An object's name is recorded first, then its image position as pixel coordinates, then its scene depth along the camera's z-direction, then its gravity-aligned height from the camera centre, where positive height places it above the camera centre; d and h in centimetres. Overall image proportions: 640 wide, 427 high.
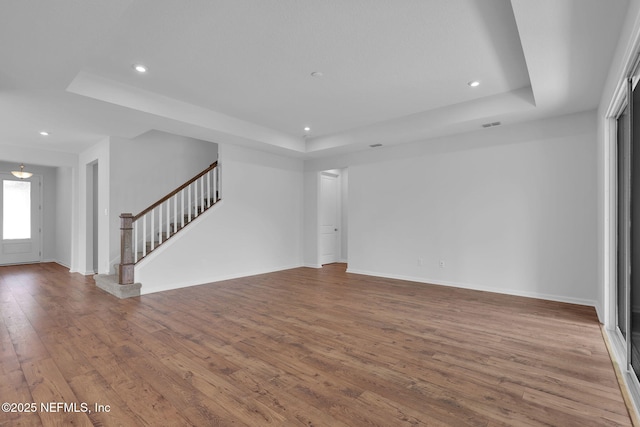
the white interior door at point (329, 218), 818 -8
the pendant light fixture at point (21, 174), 726 +99
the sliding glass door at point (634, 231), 230 -14
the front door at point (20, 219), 795 -7
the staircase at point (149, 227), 480 -19
